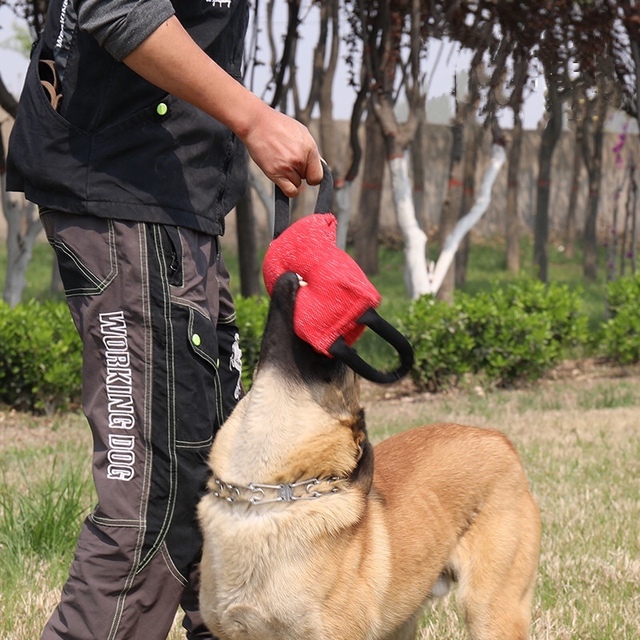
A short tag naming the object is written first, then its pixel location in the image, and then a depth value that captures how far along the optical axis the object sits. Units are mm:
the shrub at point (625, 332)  9766
